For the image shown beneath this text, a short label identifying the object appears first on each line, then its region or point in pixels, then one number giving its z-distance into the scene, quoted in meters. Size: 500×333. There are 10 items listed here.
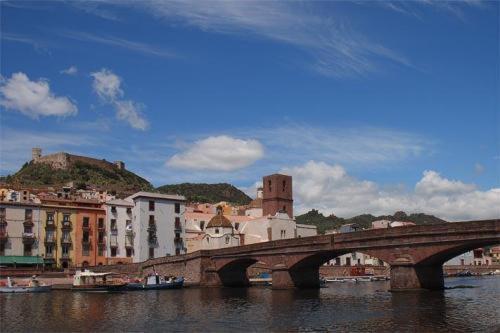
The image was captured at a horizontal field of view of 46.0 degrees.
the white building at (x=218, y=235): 102.12
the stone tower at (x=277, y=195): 123.12
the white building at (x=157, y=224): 95.56
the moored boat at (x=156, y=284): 70.94
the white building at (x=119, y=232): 93.44
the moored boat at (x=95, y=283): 68.06
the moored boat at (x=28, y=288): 65.62
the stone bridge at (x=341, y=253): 51.72
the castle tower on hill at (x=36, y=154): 183.50
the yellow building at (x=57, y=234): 86.12
